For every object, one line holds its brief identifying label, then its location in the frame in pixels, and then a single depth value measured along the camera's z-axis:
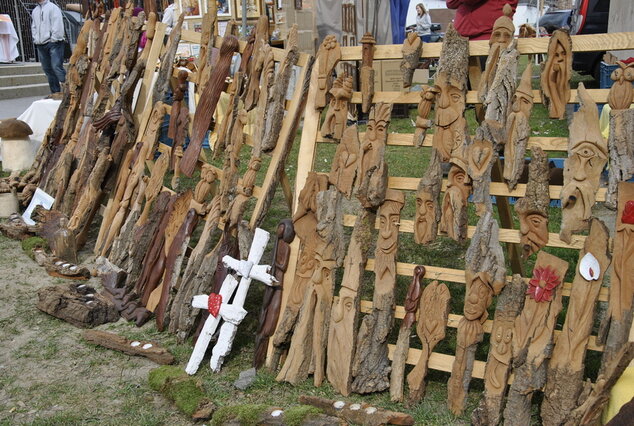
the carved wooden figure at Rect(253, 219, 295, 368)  3.62
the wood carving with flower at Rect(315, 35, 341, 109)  3.60
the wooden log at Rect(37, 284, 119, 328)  4.26
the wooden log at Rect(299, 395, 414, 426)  3.03
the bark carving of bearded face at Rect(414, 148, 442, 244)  3.21
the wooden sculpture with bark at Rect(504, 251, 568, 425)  2.87
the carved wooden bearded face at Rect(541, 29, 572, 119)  2.97
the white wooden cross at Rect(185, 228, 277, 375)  3.62
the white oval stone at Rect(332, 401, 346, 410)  3.12
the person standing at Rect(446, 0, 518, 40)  4.79
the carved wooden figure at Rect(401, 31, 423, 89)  3.31
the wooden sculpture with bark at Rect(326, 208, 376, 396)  3.30
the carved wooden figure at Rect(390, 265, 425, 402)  3.22
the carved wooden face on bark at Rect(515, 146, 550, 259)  2.96
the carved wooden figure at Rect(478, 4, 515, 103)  3.15
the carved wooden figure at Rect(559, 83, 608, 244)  2.88
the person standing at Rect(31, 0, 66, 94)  9.87
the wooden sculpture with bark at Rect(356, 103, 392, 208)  3.29
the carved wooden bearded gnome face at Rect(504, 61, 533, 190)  3.03
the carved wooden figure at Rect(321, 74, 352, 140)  3.51
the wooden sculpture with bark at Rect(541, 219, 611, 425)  2.81
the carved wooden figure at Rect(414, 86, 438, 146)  3.26
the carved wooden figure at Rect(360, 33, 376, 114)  3.39
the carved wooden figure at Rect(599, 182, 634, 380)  2.76
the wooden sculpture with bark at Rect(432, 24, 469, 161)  3.21
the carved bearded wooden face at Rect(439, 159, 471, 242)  3.16
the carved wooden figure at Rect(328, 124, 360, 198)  3.44
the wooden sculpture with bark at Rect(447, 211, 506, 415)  3.00
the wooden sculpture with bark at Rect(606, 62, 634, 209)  2.81
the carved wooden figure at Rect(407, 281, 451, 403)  3.14
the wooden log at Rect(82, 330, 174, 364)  3.77
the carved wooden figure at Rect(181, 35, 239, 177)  4.45
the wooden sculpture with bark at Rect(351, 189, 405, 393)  3.27
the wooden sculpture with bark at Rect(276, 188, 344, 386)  3.43
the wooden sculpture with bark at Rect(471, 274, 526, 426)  2.94
